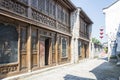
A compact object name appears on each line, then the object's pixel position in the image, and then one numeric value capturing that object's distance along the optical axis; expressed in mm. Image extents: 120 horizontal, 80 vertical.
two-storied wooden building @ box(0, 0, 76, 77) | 3937
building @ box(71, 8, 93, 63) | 8596
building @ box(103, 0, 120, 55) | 11121
